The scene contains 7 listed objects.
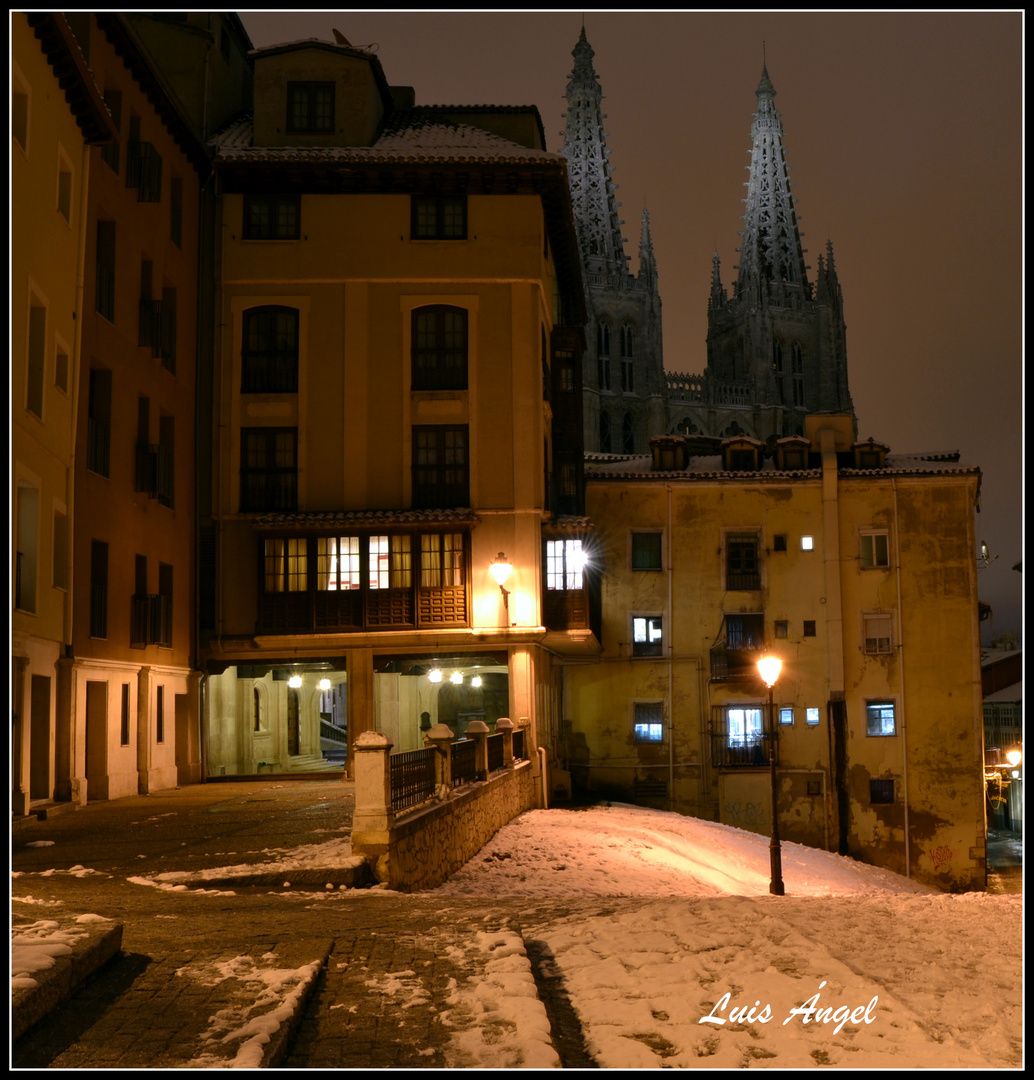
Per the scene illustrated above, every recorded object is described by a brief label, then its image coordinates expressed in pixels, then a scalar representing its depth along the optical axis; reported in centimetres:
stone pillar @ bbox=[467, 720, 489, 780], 2342
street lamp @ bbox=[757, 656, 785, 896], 2027
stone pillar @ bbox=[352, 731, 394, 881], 1534
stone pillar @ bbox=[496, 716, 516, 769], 2747
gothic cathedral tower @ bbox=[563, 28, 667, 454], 12306
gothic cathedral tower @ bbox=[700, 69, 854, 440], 13512
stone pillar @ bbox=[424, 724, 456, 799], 1939
